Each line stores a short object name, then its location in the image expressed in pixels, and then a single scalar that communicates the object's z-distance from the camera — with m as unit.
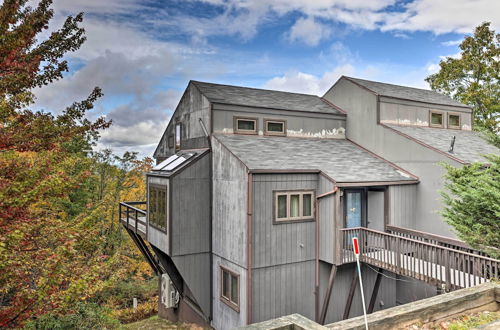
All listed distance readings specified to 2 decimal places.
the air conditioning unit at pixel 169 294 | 12.81
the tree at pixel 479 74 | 23.14
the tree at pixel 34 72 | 6.04
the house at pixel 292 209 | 9.15
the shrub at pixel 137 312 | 17.92
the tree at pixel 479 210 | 7.40
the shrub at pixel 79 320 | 8.08
